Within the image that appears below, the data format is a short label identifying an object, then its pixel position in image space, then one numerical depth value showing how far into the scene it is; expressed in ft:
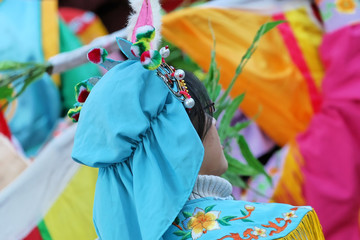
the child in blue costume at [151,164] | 12.28
